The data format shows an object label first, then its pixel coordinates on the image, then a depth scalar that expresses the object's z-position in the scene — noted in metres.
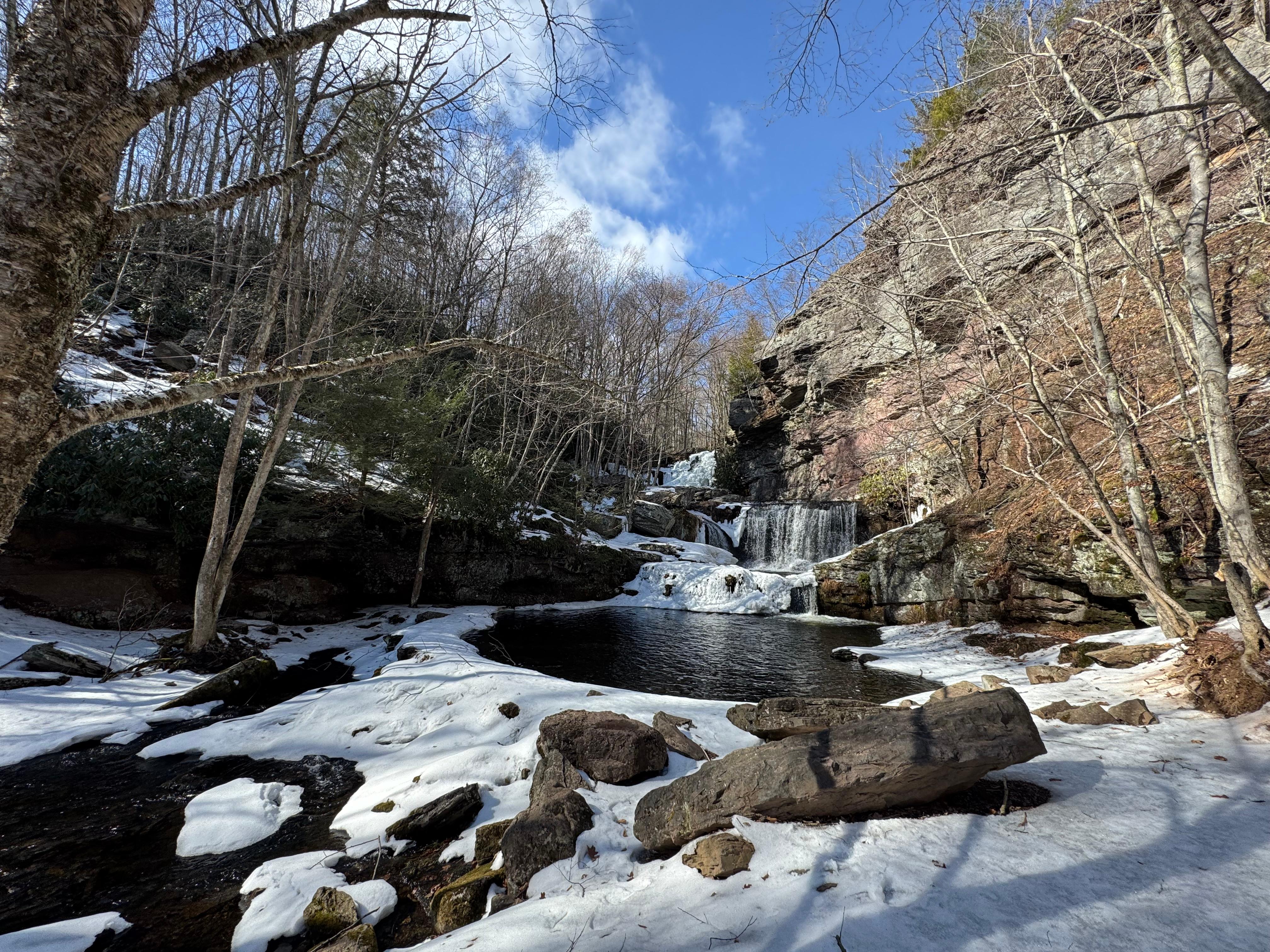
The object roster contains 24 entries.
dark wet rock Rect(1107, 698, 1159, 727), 3.74
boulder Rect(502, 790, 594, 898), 2.97
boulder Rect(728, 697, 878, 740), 3.85
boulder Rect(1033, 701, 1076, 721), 4.14
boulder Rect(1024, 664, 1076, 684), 5.68
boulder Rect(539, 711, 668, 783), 3.76
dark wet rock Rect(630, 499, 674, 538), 20.94
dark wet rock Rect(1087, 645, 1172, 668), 5.52
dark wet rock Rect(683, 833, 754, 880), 2.46
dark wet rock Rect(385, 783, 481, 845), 3.63
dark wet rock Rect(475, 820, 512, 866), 3.32
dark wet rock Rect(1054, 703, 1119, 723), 3.90
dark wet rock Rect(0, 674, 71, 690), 5.89
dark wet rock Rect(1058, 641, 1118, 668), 6.27
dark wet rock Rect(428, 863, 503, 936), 2.79
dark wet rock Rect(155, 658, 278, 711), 6.16
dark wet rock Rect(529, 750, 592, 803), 3.61
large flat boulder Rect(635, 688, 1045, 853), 2.66
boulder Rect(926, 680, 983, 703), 4.81
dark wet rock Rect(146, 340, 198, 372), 14.18
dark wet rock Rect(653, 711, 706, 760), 4.04
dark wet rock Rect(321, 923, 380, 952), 2.65
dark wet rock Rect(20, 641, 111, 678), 6.45
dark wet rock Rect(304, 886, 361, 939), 2.84
